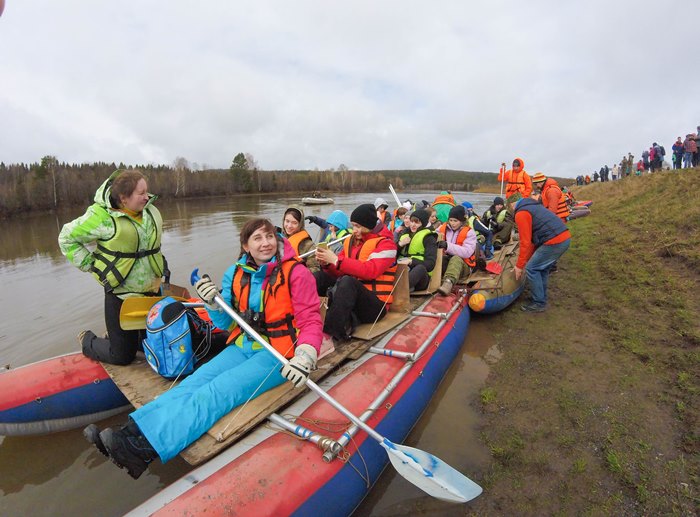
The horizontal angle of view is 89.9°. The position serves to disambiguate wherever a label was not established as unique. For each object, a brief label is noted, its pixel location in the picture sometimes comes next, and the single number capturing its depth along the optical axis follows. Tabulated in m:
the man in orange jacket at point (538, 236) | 5.76
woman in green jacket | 3.25
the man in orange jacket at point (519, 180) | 10.09
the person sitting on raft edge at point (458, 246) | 6.34
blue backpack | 3.26
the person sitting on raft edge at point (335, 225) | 6.88
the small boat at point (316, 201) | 40.12
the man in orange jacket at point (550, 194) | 7.32
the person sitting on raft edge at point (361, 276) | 3.96
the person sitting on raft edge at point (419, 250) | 5.70
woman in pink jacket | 2.48
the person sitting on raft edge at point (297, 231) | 5.98
